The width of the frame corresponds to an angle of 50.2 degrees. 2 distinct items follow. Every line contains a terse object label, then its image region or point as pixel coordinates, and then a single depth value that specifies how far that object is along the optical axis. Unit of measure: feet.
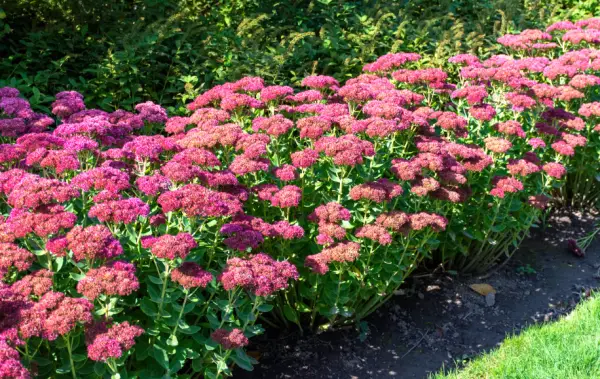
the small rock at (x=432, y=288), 16.52
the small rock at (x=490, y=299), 16.21
